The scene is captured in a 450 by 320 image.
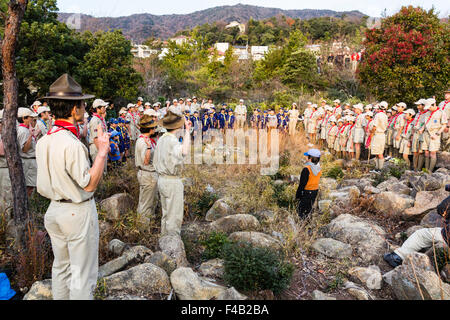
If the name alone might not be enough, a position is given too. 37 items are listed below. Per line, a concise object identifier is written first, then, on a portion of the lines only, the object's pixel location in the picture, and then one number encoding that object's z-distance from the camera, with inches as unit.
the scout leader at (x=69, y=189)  93.0
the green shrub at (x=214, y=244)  152.0
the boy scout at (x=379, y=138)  341.1
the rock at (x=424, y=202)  198.4
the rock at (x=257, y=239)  152.5
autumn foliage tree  433.4
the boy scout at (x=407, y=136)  335.9
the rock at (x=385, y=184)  256.7
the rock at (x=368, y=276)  136.6
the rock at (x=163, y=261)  131.3
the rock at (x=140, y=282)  116.3
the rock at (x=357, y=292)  125.5
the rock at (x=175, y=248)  140.8
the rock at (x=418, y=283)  116.1
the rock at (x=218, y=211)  207.8
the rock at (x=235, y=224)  178.9
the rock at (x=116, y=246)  147.4
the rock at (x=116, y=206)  180.9
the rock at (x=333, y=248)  159.8
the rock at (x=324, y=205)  222.4
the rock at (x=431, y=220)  179.6
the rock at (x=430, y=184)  230.8
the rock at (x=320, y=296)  118.3
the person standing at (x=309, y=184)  198.4
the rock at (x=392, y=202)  212.2
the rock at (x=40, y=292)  108.6
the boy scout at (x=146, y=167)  185.3
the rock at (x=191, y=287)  112.4
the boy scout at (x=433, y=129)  300.0
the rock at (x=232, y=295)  105.8
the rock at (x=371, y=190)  242.5
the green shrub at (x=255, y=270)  115.3
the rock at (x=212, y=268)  135.2
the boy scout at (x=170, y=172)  156.5
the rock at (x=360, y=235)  165.3
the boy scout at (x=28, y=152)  203.0
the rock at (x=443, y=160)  306.9
